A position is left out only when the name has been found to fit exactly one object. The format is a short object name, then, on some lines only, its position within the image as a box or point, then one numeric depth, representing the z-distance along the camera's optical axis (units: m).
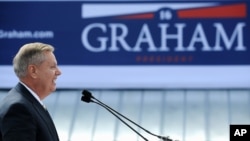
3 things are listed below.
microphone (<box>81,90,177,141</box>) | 8.84
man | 7.17
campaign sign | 17.74
